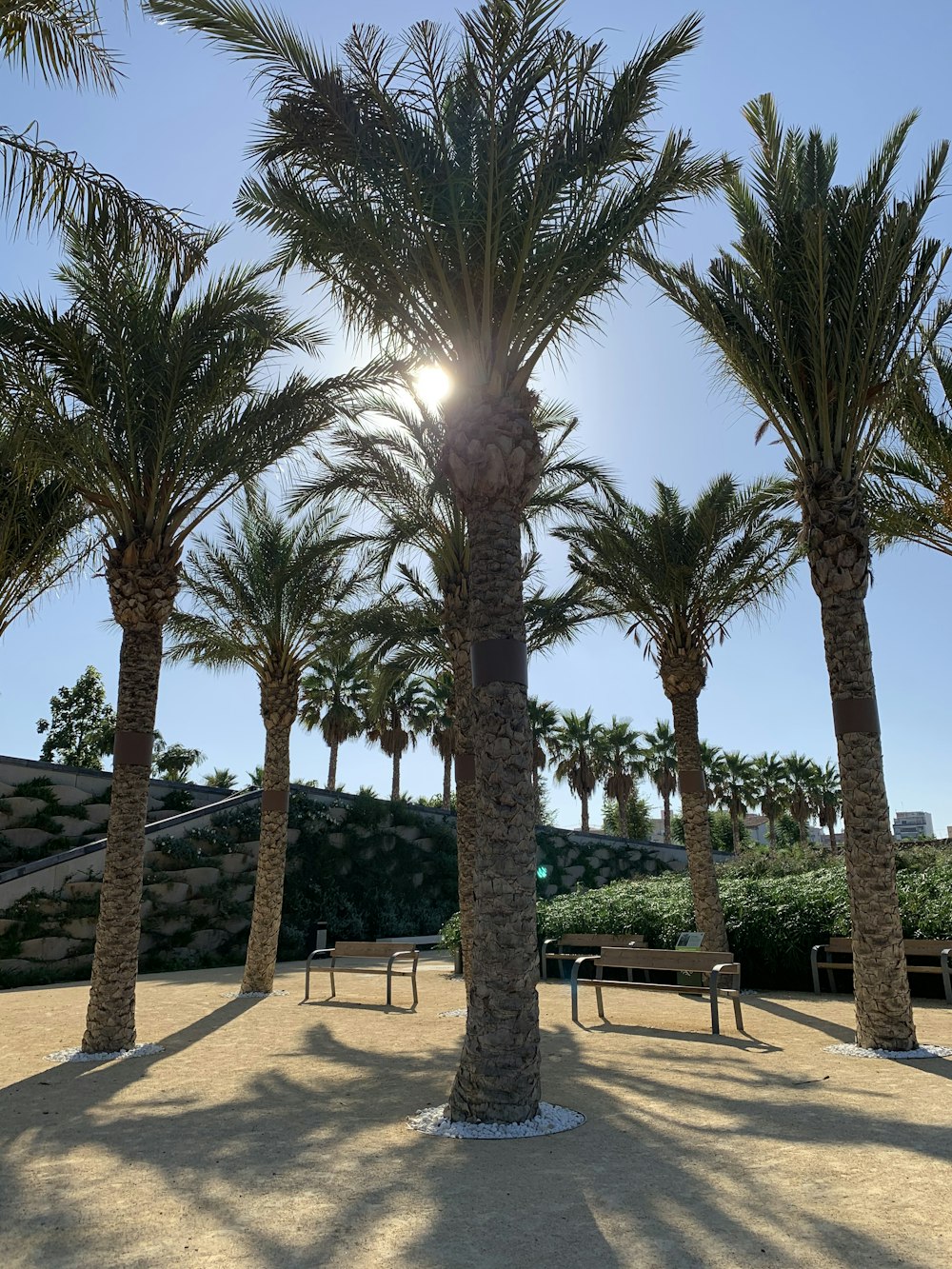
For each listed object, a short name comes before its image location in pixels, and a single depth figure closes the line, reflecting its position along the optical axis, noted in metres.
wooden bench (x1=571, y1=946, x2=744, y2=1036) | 9.33
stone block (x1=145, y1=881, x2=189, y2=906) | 21.27
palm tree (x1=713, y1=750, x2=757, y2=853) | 50.75
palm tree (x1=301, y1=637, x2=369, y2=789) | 36.88
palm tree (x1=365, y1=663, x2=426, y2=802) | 38.69
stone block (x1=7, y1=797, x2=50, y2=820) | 24.22
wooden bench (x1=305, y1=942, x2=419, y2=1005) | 12.48
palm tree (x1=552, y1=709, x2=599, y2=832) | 46.28
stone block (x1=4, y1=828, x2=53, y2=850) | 23.58
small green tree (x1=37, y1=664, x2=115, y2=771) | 39.78
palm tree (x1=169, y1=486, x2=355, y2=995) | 14.14
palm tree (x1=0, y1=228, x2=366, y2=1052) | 9.54
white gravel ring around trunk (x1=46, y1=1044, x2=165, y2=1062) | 9.09
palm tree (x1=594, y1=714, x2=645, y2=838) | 46.91
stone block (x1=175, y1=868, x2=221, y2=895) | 22.16
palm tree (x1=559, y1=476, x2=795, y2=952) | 15.23
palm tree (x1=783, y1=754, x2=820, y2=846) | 51.22
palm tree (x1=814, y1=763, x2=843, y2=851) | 51.72
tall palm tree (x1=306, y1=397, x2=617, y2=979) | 13.14
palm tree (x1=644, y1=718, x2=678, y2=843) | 48.31
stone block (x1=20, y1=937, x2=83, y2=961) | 18.34
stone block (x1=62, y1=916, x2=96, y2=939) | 19.16
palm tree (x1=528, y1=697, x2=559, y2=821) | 42.16
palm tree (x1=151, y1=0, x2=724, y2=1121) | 7.20
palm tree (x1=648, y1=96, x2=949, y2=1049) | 8.52
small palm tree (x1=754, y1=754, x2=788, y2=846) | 51.34
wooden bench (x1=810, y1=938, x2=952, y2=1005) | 11.08
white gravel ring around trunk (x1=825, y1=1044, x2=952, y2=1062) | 8.03
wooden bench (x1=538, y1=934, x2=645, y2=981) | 14.39
